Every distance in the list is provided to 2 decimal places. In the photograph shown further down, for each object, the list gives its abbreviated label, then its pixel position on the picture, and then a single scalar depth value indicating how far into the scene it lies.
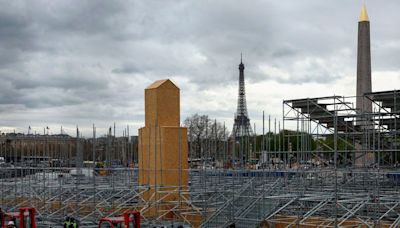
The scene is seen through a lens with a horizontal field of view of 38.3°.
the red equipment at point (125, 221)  16.77
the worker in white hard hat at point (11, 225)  17.96
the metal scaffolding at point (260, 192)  18.41
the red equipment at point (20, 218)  18.94
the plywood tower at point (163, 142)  22.81
